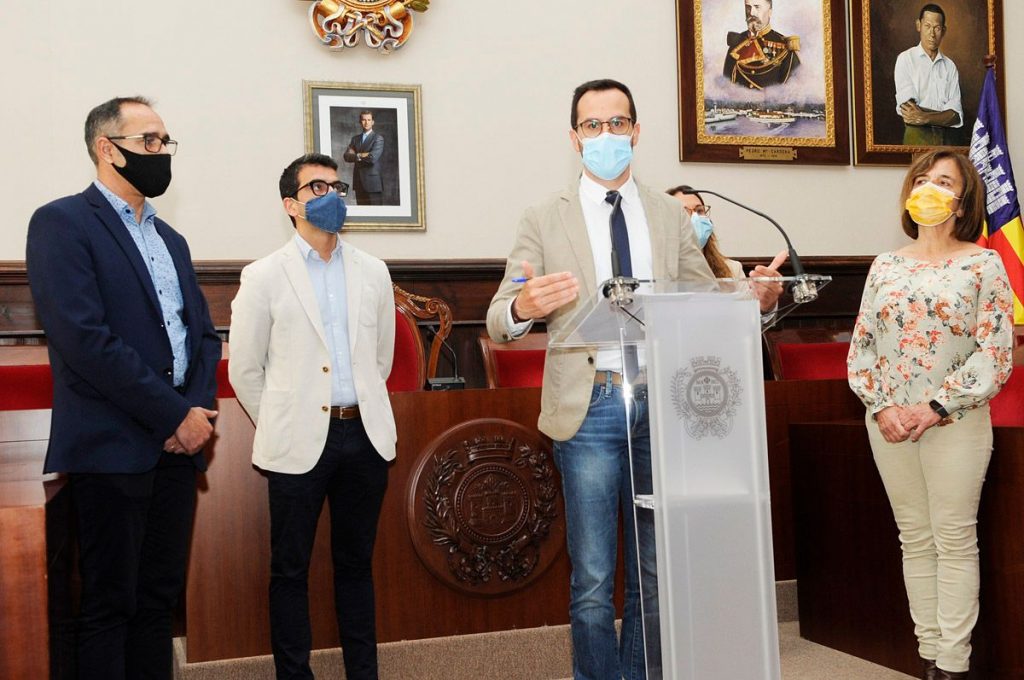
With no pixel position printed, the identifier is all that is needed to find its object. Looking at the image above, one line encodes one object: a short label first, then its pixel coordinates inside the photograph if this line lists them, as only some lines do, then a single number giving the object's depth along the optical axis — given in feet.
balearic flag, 16.44
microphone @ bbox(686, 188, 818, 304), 6.03
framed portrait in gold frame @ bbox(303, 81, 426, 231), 15.15
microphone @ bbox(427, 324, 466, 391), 11.27
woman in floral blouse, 8.64
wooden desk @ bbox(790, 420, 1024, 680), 8.81
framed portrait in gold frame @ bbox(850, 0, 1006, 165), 17.42
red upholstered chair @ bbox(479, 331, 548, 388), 13.89
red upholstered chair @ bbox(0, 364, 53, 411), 11.59
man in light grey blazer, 8.63
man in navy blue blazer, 7.27
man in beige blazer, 6.93
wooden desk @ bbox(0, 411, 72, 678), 5.66
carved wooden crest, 9.96
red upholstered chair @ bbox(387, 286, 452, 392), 12.86
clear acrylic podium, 5.90
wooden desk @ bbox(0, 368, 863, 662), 9.46
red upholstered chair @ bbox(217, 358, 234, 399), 12.02
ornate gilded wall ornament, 15.02
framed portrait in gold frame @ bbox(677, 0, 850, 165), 16.71
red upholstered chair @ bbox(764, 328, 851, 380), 14.94
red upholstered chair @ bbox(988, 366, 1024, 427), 10.79
